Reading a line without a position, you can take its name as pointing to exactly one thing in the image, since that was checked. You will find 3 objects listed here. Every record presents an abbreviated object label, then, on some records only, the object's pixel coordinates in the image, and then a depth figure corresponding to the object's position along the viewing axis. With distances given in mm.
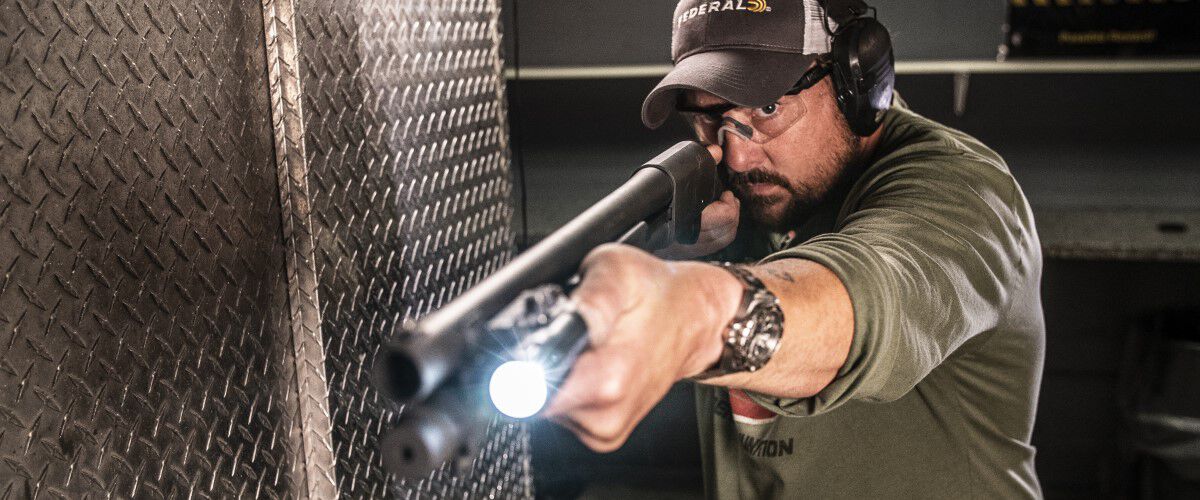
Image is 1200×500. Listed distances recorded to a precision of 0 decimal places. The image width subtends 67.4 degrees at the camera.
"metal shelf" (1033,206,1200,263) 2820
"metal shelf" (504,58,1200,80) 3070
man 803
